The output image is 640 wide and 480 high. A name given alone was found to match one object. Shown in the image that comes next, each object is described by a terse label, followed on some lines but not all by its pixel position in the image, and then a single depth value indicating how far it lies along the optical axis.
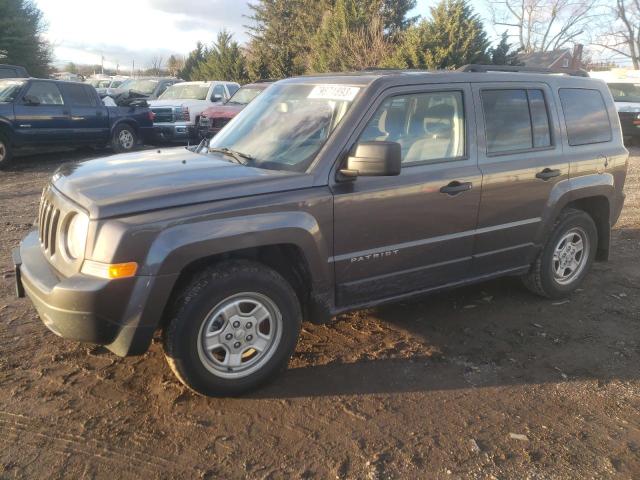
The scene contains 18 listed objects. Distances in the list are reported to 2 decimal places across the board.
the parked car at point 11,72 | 16.11
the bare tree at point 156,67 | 68.61
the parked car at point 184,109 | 14.77
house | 44.35
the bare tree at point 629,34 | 47.62
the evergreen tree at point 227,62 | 28.60
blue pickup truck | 11.07
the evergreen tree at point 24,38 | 26.31
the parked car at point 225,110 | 13.80
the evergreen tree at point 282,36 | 26.59
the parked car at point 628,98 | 15.89
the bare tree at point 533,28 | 49.12
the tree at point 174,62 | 60.29
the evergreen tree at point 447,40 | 15.72
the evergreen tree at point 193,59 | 41.33
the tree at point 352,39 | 18.73
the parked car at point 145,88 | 19.00
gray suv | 2.97
